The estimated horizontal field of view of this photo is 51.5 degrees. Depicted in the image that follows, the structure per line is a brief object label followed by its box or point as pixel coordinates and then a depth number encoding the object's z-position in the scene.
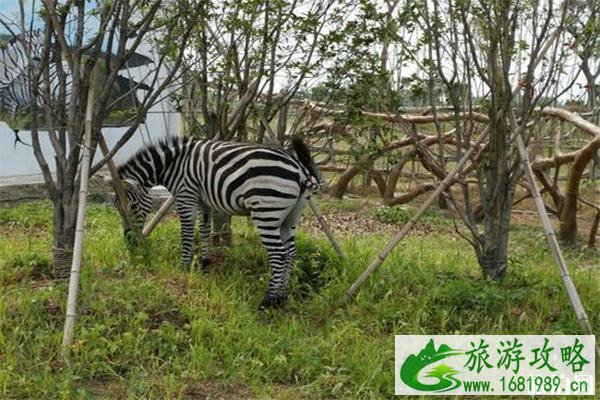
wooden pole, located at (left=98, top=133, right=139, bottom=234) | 5.51
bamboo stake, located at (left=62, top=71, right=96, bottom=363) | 3.74
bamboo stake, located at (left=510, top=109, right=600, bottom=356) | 4.38
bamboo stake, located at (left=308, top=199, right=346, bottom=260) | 5.71
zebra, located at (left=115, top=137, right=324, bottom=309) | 4.96
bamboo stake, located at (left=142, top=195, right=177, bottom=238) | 5.74
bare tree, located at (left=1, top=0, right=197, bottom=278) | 4.38
